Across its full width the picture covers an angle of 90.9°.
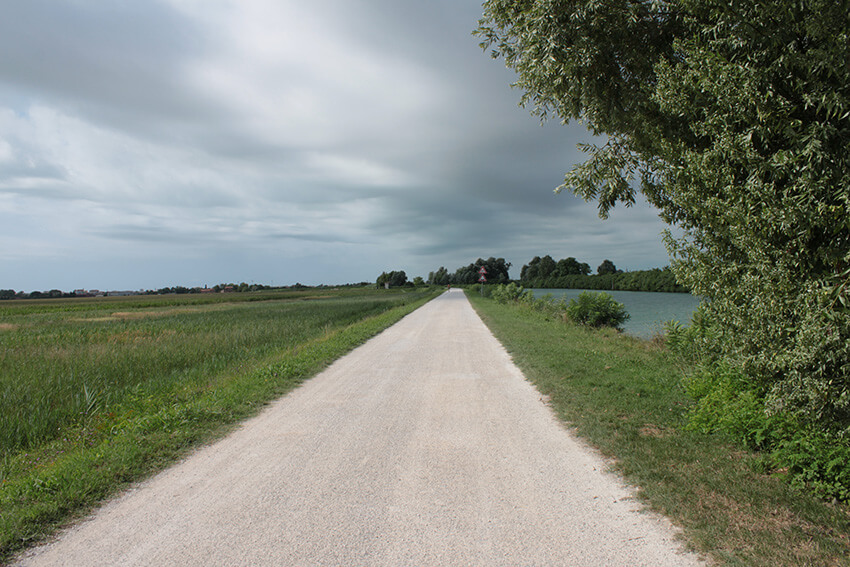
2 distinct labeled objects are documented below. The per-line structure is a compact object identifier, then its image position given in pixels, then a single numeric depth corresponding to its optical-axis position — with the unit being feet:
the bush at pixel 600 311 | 60.39
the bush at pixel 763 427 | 10.78
